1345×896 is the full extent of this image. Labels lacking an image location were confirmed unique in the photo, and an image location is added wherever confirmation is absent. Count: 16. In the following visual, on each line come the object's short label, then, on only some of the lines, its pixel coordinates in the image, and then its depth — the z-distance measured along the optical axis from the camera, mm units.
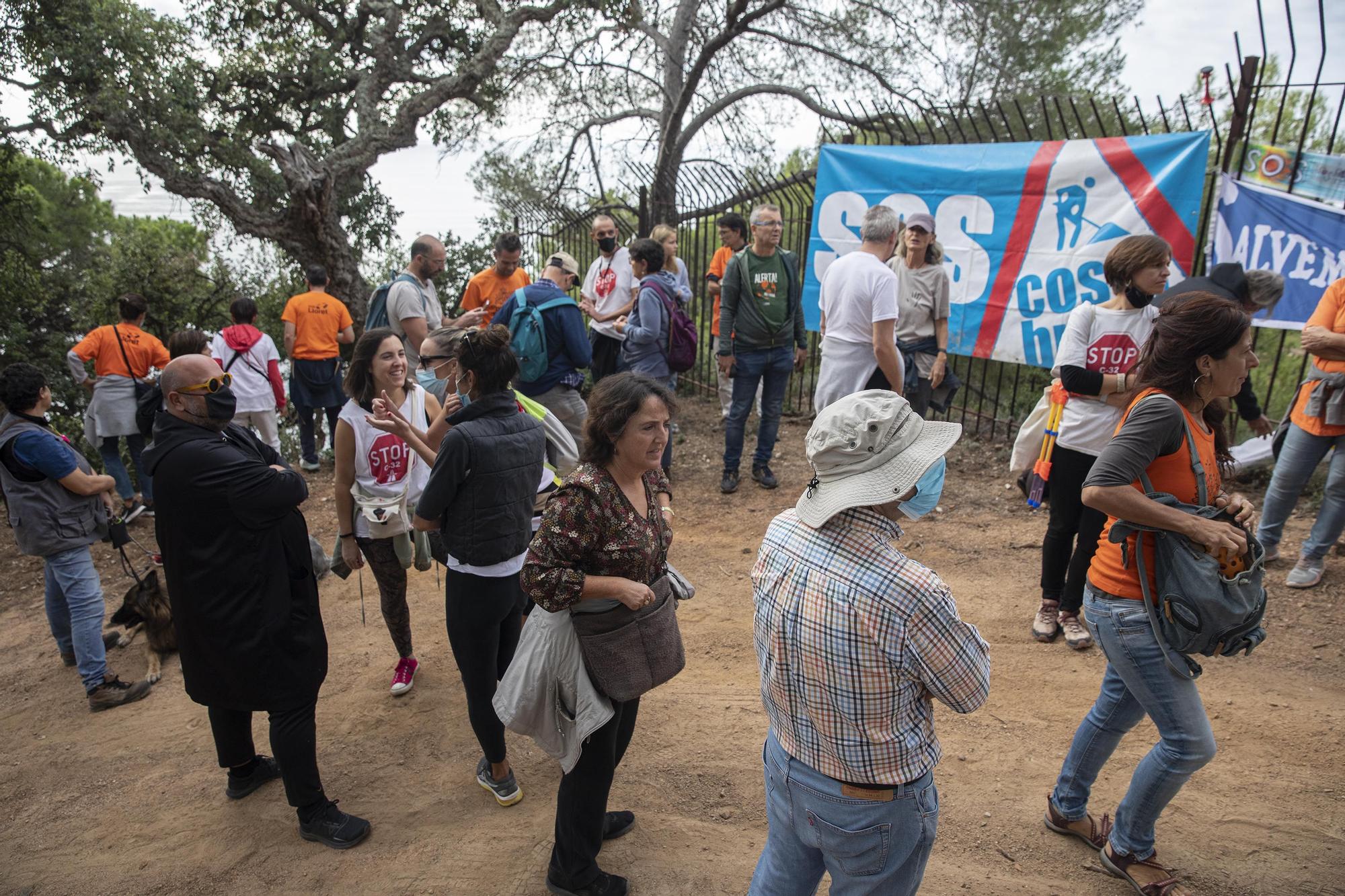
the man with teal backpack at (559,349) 4977
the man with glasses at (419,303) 5453
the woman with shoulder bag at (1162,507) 2223
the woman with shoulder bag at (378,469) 3314
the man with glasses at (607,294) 6305
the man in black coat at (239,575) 2605
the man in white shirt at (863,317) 4758
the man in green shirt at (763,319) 5750
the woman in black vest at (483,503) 2744
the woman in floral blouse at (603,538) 2250
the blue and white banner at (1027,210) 5336
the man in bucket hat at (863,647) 1629
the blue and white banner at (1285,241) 4844
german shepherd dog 4406
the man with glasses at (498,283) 6031
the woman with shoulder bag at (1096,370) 3418
